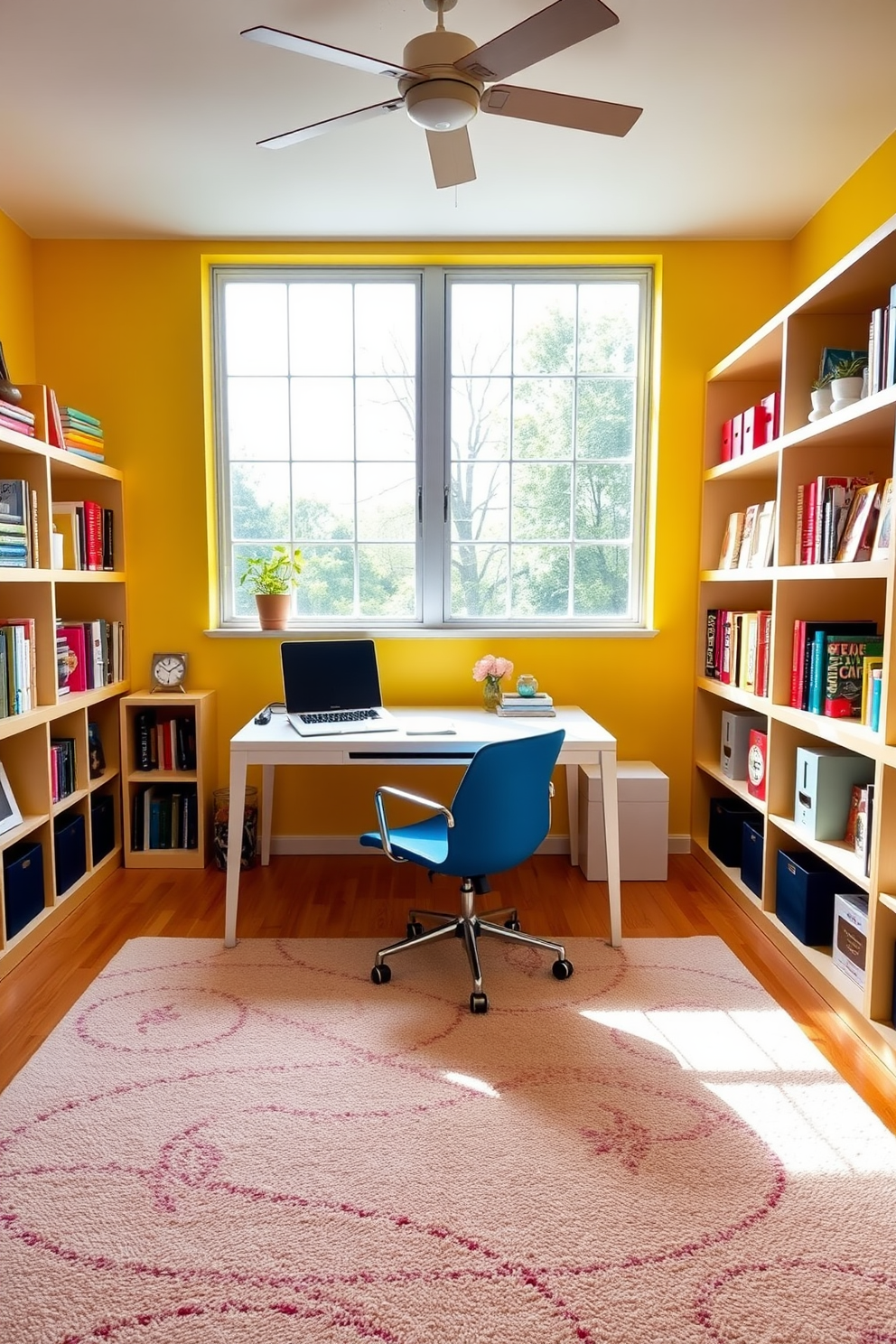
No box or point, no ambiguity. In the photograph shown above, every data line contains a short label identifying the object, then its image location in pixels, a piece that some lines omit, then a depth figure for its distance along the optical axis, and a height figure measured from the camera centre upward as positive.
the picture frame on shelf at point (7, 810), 2.88 -0.74
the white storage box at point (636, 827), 3.58 -0.98
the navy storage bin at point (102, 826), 3.63 -1.01
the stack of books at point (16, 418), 2.80 +0.60
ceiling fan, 1.79 +1.23
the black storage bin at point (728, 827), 3.59 -0.99
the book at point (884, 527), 2.32 +0.20
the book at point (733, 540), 3.62 +0.25
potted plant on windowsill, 3.82 +0.05
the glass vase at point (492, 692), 3.56 -0.40
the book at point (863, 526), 2.47 +0.22
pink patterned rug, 1.48 -1.24
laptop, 3.37 -0.35
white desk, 2.88 -0.54
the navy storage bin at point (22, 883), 2.83 -1.00
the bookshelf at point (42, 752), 2.86 -0.58
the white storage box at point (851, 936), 2.42 -0.99
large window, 3.93 +0.73
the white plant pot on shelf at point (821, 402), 2.69 +0.63
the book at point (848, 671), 2.67 -0.23
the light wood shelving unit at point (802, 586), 2.27 +0.05
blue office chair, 2.42 -0.70
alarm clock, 3.88 -0.35
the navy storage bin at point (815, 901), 2.76 -0.99
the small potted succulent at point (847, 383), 2.54 +0.65
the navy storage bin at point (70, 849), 3.24 -1.00
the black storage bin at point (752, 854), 3.25 -1.00
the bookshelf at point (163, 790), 3.76 -0.88
